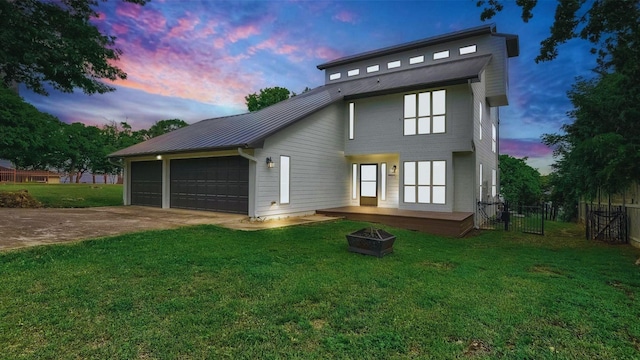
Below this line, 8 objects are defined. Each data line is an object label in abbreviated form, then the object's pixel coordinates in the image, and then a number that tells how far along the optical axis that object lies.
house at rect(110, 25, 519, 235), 10.65
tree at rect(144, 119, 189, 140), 46.91
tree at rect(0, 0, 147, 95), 10.11
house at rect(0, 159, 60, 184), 33.78
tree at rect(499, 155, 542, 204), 26.88
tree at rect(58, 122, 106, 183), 33.62
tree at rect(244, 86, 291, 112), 27.81
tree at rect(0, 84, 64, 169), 11.50
